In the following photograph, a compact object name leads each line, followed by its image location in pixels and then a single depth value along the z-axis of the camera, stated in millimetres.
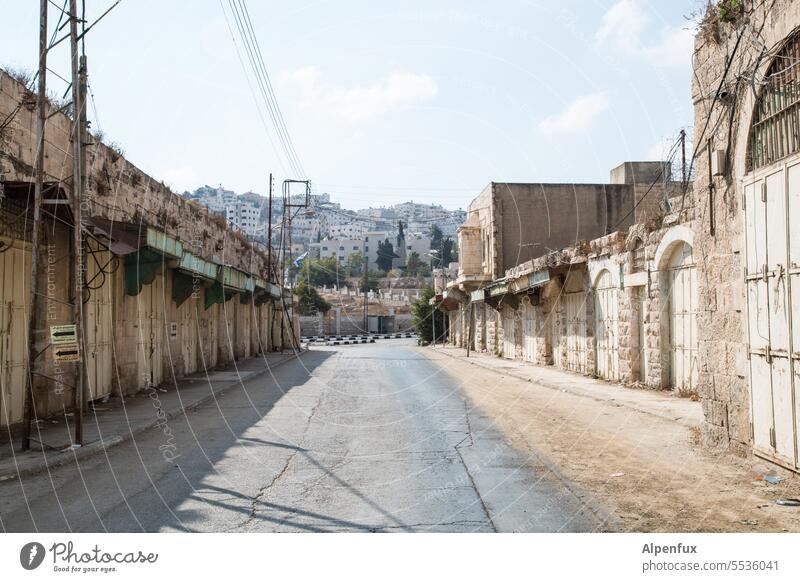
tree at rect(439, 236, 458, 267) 145125
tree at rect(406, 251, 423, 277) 151000
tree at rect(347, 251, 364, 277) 157875
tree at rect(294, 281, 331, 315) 84500
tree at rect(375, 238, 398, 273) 162875
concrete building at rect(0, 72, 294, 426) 10781
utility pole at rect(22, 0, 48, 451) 9120
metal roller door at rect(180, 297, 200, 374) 21953
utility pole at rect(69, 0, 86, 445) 9273
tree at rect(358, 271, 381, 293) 135662
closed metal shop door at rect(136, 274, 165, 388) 17391
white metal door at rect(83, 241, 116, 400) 14031
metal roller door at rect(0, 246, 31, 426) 10766
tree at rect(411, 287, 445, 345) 55906
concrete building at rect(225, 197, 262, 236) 159100
